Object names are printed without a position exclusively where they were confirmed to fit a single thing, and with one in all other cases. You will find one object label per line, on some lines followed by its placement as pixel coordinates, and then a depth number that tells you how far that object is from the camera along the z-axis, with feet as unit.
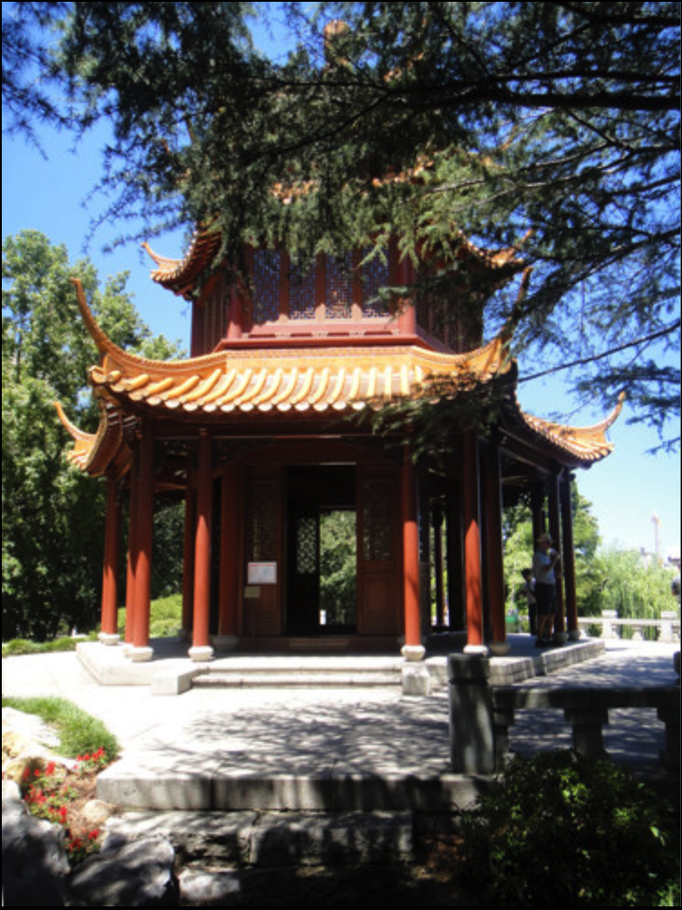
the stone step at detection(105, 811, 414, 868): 13.43
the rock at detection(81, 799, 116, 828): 14.20
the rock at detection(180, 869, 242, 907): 12.23
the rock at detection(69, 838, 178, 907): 10.53
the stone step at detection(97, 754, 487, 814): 14.33
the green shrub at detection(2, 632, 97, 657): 47.11
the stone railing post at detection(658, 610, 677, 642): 52.60
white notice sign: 32.35
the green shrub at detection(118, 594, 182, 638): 57.67
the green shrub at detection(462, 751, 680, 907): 10.54
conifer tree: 11.79
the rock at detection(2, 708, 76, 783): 14.92
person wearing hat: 32.91
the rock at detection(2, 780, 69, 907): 9.53
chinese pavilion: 28.43
